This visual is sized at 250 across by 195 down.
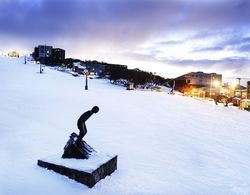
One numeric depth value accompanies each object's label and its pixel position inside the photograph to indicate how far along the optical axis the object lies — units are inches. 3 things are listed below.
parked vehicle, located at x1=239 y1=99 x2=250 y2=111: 1222.5
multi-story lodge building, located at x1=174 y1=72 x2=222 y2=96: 3061.5
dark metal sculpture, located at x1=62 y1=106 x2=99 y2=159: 220.2
